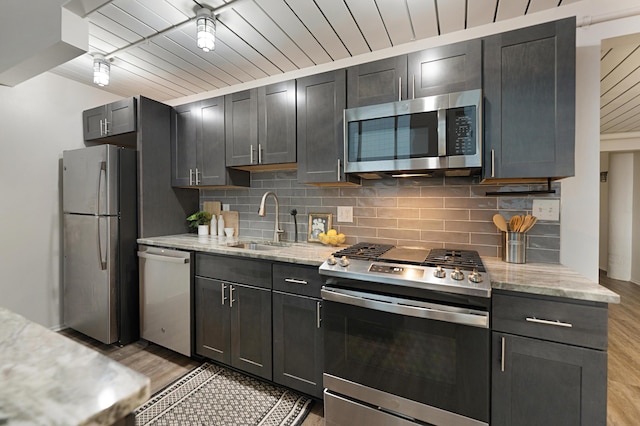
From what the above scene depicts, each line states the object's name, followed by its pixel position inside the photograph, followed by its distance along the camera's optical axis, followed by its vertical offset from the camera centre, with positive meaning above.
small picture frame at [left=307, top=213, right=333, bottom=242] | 2.54 -0.14
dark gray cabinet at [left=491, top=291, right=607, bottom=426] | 1.25 -0.68
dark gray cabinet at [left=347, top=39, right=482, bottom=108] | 1.74 +0.84
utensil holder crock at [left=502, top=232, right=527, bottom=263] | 1.79 -0.24
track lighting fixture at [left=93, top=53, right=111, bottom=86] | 2.42 +1.15
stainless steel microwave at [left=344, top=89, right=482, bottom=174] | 1.68 +0.45
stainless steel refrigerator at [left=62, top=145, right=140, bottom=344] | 2.54 -0.29
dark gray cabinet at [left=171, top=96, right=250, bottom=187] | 2.68 +0.57
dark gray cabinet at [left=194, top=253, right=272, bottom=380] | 2.05 -0.77
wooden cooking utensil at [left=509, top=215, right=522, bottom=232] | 1.78 -0.09
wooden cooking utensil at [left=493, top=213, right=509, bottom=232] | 1.85 -0.09
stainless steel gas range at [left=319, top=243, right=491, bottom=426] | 1.40 -0.68
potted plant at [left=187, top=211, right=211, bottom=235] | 2.99 -0.13
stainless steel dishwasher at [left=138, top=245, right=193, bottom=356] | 2.36 -0.75
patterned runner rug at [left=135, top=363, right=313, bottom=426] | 1.79 -1.28
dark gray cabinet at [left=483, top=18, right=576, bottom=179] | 1.57 +0.58
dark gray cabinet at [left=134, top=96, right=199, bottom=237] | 2.67 +0.30
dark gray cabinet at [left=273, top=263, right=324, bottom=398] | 1.85 -0.78
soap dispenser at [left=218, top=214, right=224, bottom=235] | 2.99 -0.17
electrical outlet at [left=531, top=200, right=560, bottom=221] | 1.83 -0.01
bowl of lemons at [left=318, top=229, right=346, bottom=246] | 2.37 -0.24
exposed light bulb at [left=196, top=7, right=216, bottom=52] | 1.80 +1.10
